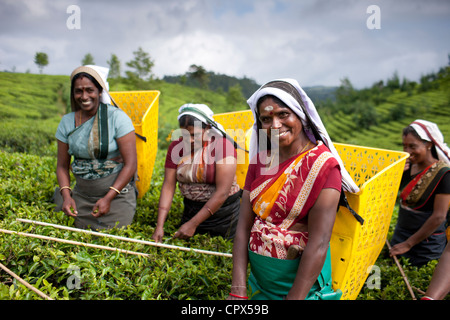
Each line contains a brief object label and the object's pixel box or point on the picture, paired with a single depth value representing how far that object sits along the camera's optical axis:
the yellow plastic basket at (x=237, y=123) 3.70
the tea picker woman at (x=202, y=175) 2.64
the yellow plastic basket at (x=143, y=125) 3.56
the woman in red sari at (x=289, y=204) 1.55
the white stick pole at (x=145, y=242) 2.19
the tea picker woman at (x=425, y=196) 2.88
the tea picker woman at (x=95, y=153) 2.88
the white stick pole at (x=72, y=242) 2.05
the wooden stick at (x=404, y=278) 2.52
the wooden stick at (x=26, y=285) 1.53
